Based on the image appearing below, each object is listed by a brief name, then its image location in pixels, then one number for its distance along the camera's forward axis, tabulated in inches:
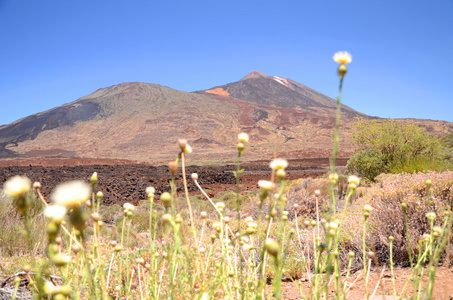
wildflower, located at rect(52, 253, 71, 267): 28.5
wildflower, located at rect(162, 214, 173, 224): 40.1
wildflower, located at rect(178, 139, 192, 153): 41.7
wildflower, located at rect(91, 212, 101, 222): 44.7
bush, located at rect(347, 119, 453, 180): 373.1
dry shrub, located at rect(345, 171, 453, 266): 121.3
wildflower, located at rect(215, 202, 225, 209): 59.5
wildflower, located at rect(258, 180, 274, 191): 37.2
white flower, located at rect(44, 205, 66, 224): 29.2
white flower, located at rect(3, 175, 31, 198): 30.1
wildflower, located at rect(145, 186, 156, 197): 51.1
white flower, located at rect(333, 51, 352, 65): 37.8
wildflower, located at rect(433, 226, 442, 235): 53.3
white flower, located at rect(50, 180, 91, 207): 29.9
